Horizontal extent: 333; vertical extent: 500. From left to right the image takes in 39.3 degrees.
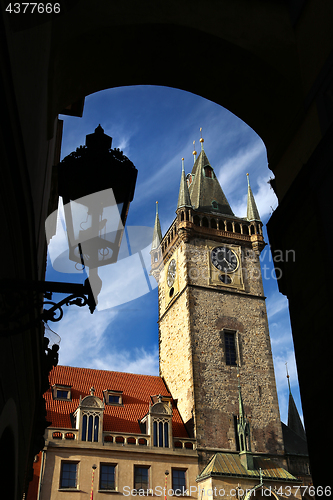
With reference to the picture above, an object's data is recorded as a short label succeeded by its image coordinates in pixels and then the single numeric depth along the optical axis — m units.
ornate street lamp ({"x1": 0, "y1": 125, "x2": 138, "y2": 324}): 3.38
